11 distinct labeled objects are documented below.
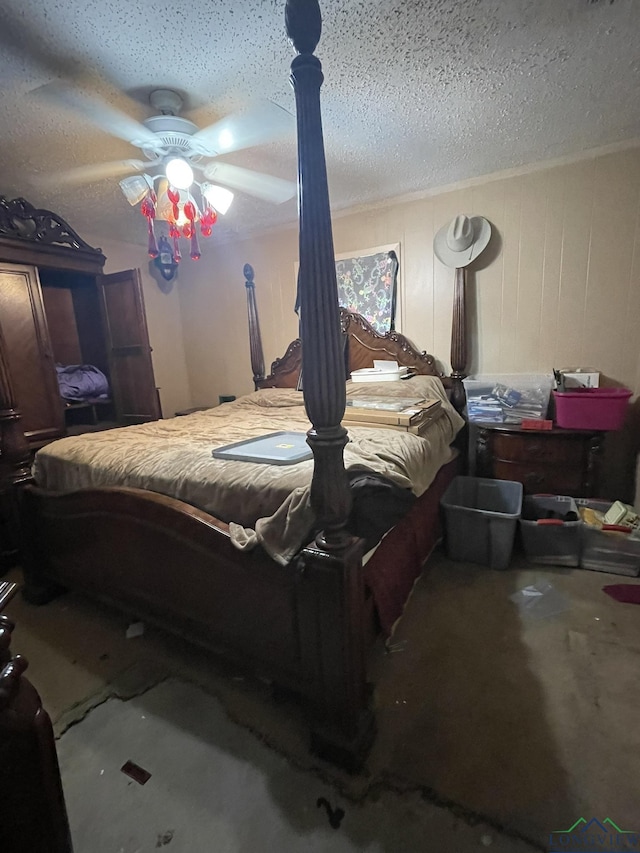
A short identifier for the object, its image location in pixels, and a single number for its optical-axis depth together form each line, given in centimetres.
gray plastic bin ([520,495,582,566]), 215
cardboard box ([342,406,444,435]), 210
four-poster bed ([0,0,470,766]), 102
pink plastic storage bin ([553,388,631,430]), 220
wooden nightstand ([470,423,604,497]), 231
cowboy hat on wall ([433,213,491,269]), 273
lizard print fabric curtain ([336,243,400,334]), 312
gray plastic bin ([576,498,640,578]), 208
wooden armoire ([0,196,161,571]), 263
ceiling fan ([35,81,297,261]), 158
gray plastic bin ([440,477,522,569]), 215
